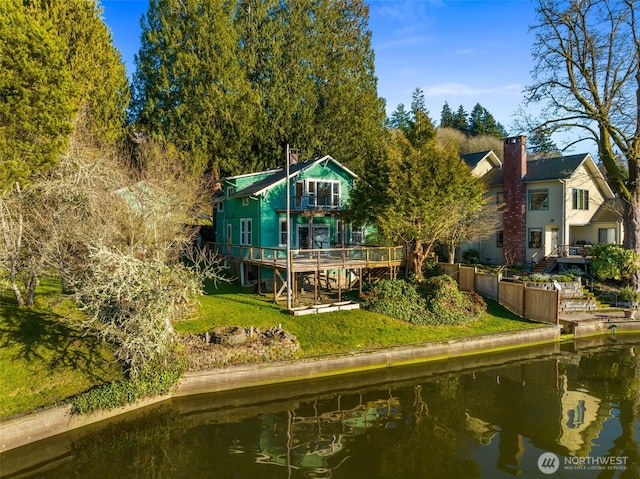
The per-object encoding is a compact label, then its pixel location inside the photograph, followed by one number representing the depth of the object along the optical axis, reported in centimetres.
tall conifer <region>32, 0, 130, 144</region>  2739
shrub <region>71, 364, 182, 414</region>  1152
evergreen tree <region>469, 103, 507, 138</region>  7381
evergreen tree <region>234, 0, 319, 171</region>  3634
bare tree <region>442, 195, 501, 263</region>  2338
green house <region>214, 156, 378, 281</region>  2462
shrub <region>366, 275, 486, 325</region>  1948
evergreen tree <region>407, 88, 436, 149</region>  2216
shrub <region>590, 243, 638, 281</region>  2456
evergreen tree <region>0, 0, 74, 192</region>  1432
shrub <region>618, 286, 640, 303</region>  2353
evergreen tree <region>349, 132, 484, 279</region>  2080
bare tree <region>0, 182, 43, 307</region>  1433
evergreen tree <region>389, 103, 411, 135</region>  7089
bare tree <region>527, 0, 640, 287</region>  2472
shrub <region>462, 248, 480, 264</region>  3272
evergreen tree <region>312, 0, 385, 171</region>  3822
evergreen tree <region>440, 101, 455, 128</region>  8332
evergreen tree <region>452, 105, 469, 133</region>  8175
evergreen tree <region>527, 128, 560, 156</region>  2660
